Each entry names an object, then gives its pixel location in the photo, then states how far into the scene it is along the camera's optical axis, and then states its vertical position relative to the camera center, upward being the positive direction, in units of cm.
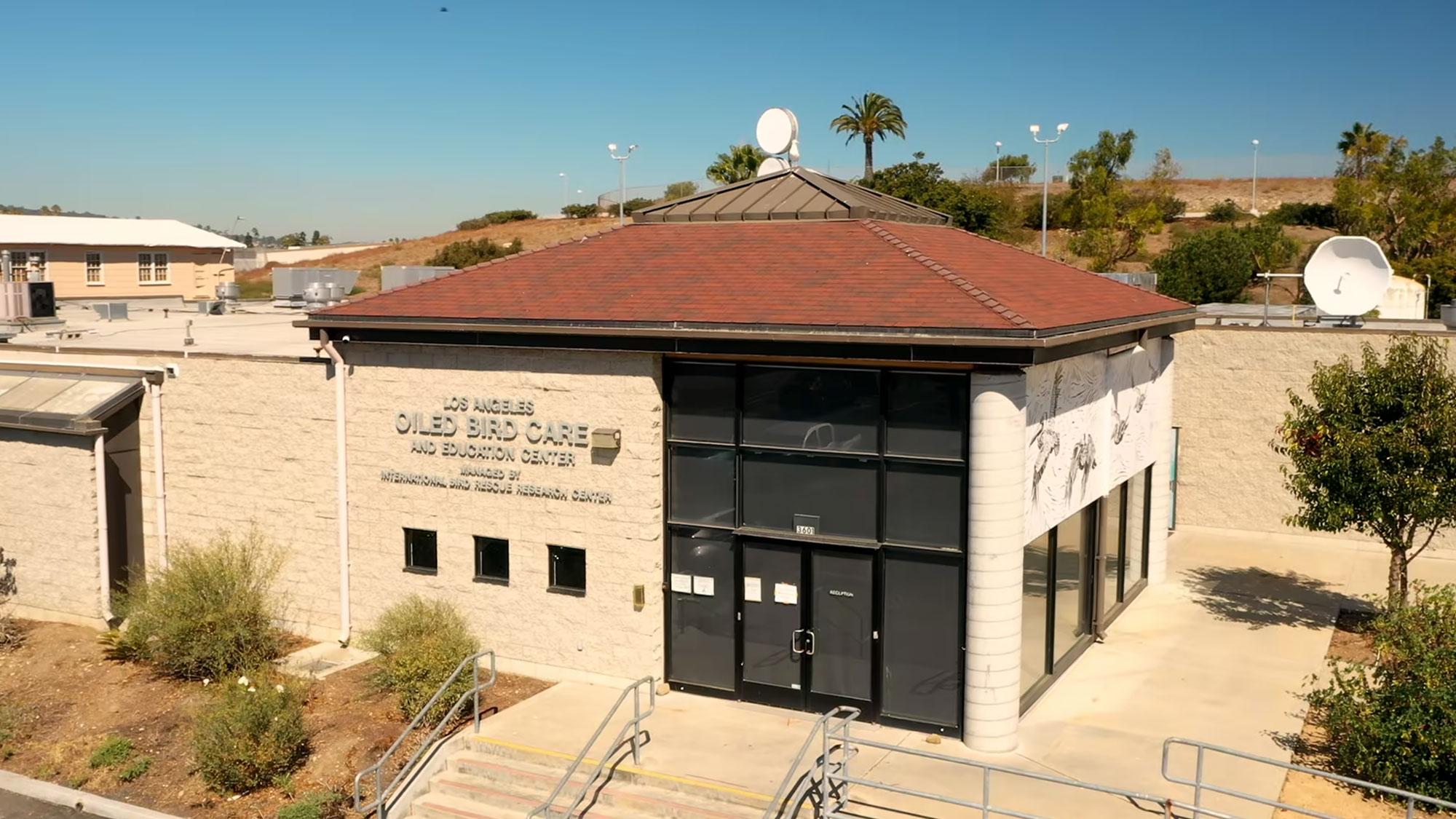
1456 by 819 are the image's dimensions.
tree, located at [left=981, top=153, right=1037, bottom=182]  10044 +1317
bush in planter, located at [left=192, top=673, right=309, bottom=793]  1401 -486
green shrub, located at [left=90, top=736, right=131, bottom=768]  1495 -533
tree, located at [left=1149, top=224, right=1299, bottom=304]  5803 +292
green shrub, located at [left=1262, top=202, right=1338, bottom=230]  8438 +800
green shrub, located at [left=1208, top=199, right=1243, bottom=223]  8875 +854
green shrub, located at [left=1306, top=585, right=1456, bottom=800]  1216 -396
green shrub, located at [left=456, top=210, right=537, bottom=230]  10544 +931
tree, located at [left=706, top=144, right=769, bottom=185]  6212 +840
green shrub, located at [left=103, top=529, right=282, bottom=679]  1711 -424
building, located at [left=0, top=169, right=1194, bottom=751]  1429 -176
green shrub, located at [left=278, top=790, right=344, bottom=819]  1333 -535
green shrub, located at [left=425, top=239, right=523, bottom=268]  8112 +495
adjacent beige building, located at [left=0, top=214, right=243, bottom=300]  4300 +257
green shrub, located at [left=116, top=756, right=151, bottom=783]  1461 -540
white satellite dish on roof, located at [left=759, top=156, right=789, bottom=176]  2158 +288
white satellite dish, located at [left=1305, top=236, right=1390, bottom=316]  2336 +104
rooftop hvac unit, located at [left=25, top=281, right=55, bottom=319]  2688 +54
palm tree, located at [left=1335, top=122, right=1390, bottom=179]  8000 +1241
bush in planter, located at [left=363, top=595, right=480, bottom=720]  1552 -428
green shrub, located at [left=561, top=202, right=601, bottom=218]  9788 +943
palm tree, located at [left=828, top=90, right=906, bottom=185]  7262 +1249
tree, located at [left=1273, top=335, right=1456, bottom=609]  1669 -168
